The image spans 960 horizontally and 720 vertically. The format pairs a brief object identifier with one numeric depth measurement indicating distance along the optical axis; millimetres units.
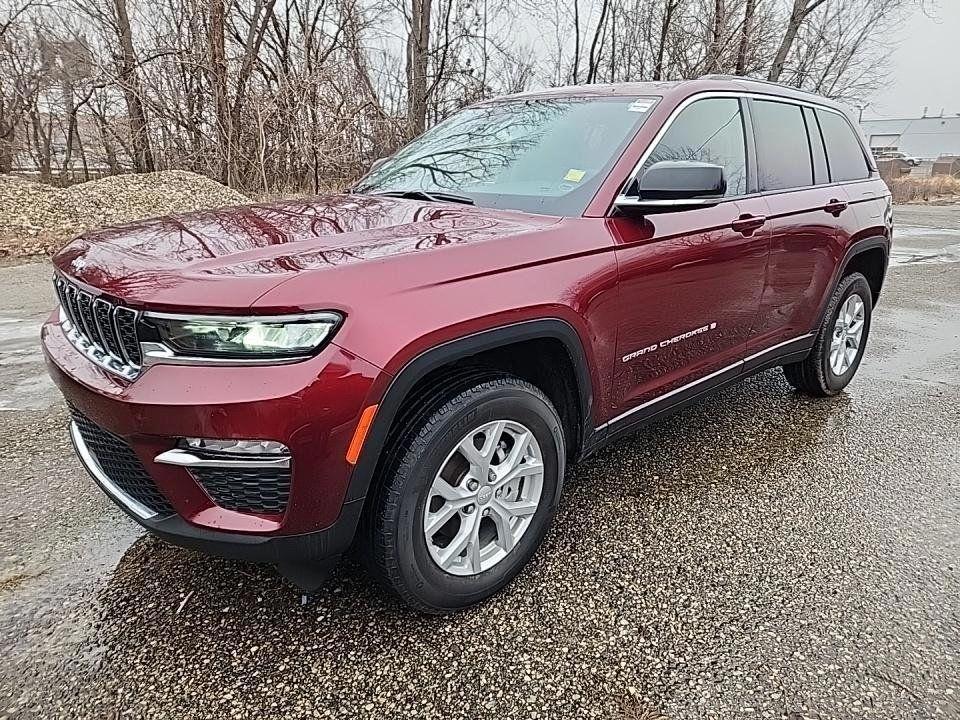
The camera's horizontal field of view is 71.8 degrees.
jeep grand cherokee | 1742
